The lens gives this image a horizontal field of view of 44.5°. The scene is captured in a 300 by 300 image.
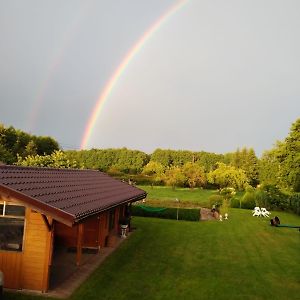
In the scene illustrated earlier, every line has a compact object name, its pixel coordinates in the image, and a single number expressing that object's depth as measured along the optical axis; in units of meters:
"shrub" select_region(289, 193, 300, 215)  40.44
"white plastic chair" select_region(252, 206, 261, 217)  36.09
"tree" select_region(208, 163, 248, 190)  68.22
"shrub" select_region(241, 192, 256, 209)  45.41
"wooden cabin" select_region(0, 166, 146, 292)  10.51
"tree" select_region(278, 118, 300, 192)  50.28
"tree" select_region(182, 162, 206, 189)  77.88
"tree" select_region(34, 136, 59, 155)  83.12
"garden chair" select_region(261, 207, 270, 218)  36.13
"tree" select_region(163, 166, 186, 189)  74.06
